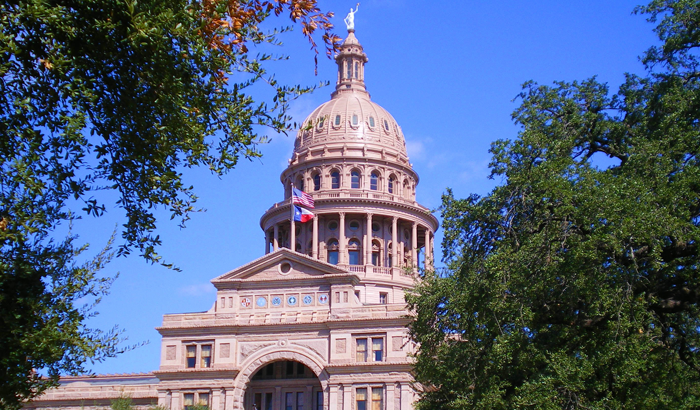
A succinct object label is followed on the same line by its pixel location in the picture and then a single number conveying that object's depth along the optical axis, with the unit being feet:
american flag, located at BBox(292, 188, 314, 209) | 270.05
